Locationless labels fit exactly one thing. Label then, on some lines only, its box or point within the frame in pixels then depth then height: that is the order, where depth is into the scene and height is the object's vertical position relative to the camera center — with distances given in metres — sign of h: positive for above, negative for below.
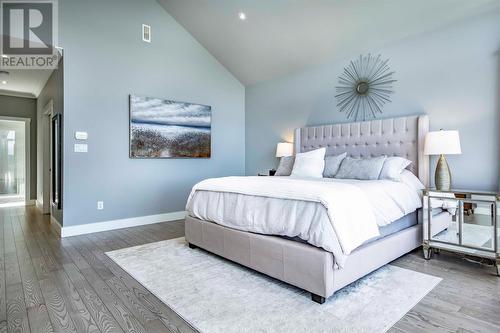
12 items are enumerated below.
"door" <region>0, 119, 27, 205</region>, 7.89 +0.09
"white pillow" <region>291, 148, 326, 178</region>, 3.89 +0.00
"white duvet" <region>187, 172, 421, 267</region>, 2.03 -0.38
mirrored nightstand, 2.59 -0.58
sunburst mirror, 3.96 +1.14
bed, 2.04 -0.67
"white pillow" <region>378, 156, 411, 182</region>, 3.22 -0.04
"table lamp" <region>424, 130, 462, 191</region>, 3.01 +0.17
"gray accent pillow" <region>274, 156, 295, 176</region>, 4.41 -0.03
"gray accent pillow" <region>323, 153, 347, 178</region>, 3.92 -0.01
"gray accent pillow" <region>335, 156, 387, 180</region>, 3.36 -0.05
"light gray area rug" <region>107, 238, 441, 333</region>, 1.78 -1.01
